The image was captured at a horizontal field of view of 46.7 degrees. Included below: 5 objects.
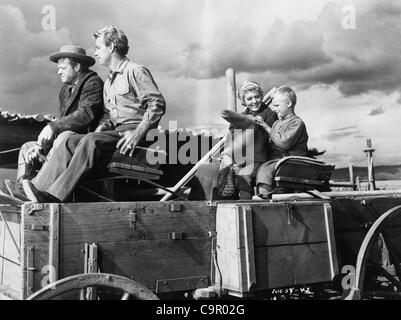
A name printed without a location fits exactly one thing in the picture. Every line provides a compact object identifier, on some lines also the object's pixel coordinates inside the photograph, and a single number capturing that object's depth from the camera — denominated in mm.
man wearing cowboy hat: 3471
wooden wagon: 2576
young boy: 3730
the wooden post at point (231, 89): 4051
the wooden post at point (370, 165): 8449
